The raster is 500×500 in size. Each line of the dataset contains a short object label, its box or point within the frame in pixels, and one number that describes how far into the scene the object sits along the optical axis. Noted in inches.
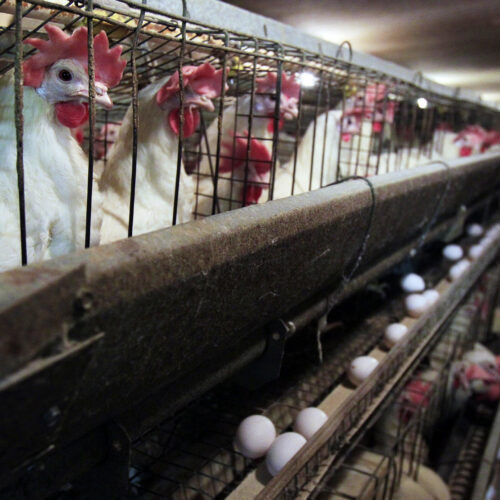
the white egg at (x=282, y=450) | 42.9
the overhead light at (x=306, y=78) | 47.0
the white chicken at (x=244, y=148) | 59.5
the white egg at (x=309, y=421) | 49.3
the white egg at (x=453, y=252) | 110.2
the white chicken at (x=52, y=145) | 32.6
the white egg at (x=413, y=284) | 88.2
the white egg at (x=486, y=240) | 124.0
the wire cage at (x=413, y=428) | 58.7
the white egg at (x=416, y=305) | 78.8
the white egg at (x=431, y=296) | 81.4
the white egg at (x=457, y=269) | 97.0
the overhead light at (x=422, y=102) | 74.4
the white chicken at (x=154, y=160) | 46.7
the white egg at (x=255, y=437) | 46.3
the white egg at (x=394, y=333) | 69.8
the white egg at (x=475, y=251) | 111.7
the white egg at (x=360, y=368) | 58.6
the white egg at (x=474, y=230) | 133.9
